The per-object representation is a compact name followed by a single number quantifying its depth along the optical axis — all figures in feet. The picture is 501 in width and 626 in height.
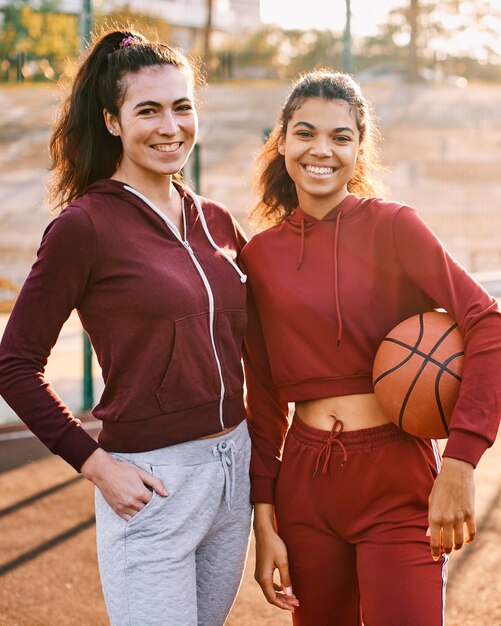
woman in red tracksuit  7.41
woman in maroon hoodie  7.15
